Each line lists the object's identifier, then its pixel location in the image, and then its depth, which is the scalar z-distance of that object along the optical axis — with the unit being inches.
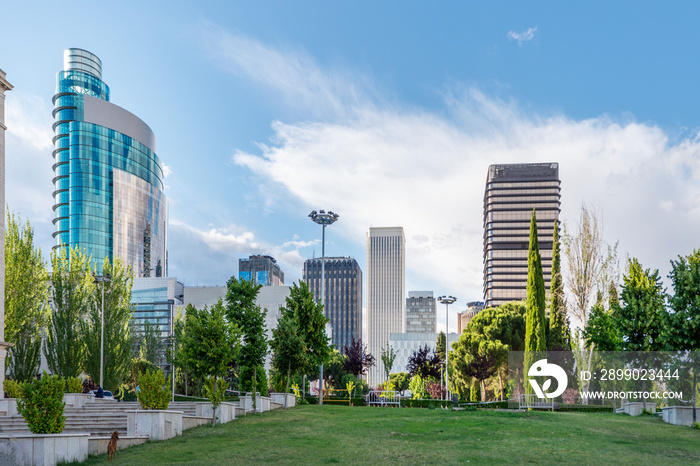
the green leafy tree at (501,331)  2365.9
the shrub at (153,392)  797.2
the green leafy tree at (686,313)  1025.5
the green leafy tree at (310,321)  1365.7
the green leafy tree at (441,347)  2961.6
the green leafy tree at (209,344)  1002.1
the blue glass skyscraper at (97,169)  5378.9
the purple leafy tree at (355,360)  2235.5
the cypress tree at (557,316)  2113.1
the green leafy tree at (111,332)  1727.4
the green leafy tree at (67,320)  1667.1
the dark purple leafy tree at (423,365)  2561.5
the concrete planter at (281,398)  1269.2
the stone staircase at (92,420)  840.3
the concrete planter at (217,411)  962.9
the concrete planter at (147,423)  781.3
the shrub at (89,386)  1656.3
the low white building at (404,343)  7593.5
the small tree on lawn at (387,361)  2450.9
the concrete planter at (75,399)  1108.5
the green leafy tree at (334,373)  3208.2
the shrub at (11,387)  1081.4
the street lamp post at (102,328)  1568.4
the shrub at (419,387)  2194.4
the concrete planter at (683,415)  978.7
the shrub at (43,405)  630.5
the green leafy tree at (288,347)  1272.1
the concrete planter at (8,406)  1005.2
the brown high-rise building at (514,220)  6565.0
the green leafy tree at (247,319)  1321.4
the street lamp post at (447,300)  2204.7
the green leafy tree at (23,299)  1464.1
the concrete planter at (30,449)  606.2
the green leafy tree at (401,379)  3914.4
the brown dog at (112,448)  652.1
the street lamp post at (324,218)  1603.1
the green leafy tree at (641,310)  1143.0
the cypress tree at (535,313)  1900.8
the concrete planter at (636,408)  1168.8
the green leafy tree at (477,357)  2285.9
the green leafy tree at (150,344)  2864.2
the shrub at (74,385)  1157.7
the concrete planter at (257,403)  1108.0
